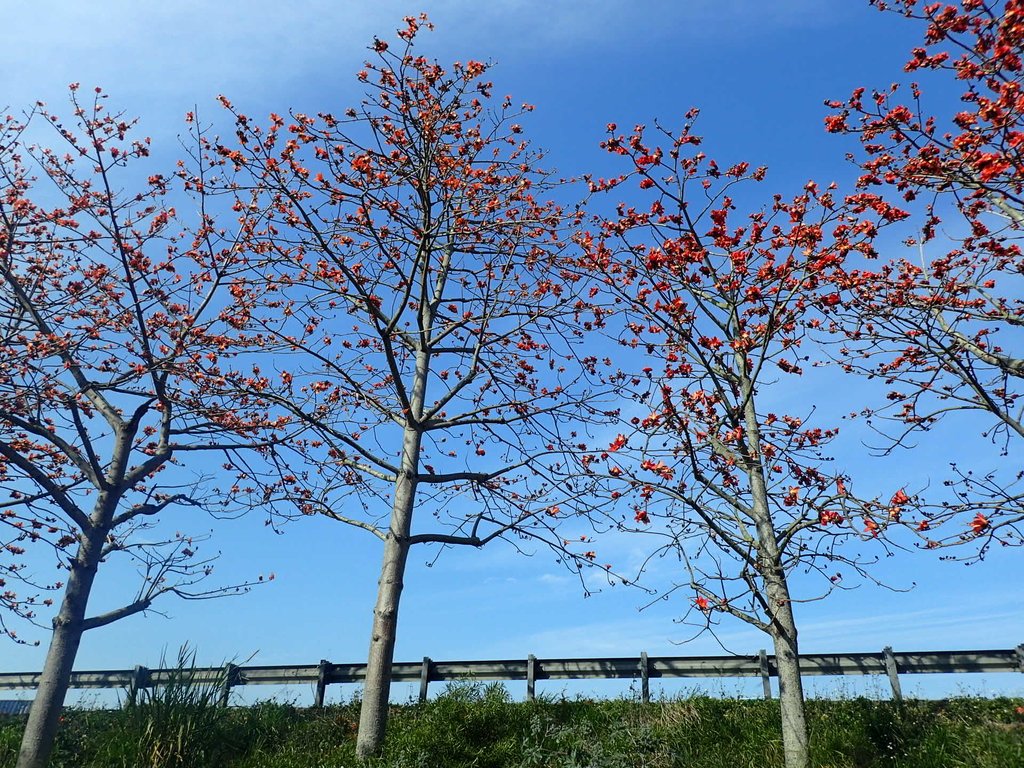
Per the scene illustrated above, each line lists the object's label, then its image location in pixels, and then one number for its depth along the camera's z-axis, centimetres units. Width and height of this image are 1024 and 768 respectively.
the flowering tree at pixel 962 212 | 818
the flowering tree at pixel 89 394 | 1072
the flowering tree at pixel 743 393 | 834
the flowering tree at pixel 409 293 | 1041
